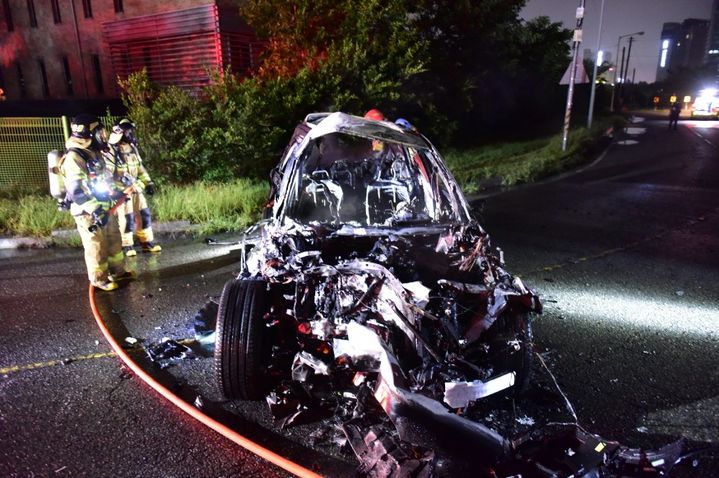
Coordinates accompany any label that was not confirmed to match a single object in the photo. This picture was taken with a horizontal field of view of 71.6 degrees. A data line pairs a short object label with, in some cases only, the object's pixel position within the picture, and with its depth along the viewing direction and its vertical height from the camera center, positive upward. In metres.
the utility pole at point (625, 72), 42.83 +2.31
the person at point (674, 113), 23.73 -1.04
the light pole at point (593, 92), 22.74 -0.01
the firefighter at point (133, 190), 6.32 -1.16
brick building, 14.39 +1.82
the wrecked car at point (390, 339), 2.54 -1.41
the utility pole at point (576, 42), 14.66 +1.42
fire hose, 2.71 -1.92
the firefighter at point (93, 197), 5.08 -0.98
